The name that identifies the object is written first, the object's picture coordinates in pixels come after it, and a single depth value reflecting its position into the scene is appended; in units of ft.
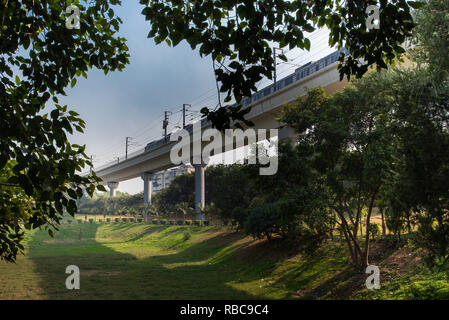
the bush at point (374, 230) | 48.60
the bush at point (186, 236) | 102.37
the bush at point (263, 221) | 62.46
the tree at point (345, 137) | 39.45
